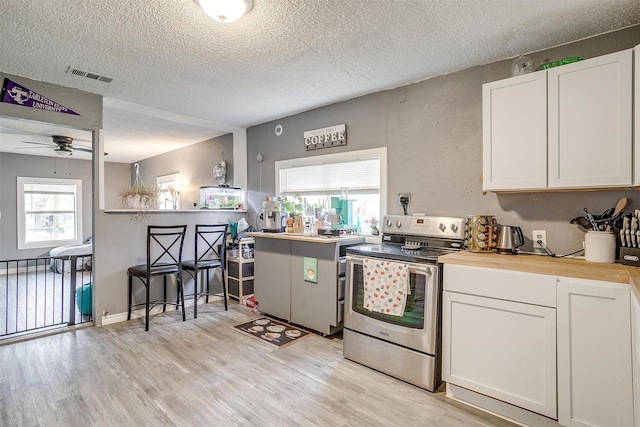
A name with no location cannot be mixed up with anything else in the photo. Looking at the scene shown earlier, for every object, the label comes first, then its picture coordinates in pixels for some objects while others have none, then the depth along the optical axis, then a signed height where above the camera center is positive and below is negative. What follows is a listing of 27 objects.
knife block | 1.74 -0.23
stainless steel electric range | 2.12 -0.70
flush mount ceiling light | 1.75 +1.14
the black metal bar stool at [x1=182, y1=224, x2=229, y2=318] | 3.61 -0.55
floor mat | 2.92 -1.17
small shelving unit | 4.08 -0.75
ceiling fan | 5.03 +1.14
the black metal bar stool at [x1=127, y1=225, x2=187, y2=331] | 3.28 -0.58
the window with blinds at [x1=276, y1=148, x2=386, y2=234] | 3.32 +0.31
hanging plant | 3.61 +0.15
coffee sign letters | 3.50 +0.87
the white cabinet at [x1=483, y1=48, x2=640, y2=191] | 1.81 +0.54
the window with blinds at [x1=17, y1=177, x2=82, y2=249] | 6.50 +0.00
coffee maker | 3.72 -0.06
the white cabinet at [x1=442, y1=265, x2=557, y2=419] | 1.72 -0.72
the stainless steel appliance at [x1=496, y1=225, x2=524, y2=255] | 2.22 -0.19
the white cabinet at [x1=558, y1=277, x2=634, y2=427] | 1.52 -0.70
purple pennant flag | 2.86 +1.05
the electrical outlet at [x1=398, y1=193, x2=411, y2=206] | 3.00 +0.15
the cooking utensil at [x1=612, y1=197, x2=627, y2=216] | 1.95 +0.05
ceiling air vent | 2.78 +1.24
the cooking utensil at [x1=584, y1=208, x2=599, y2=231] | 1.99 -0.05
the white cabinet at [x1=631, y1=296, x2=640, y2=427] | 1.35 -0.61
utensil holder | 1.88 -0.20
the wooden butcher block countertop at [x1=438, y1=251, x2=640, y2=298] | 1.57 -0.29
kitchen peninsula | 2.94 -0.65
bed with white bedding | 6.16 -0.80
